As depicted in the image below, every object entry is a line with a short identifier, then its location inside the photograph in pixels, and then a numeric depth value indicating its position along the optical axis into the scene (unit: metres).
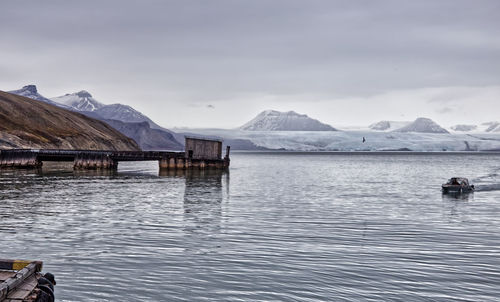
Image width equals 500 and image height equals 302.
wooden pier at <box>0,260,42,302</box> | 10.53
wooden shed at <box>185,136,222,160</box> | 90.16
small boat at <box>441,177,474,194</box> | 52.00
